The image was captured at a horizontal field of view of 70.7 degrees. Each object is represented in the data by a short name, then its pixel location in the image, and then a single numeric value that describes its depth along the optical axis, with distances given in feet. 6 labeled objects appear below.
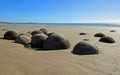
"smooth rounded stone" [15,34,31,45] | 16.20
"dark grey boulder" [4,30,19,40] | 18.99
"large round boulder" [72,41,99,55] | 11.99
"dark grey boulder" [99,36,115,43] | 18.29
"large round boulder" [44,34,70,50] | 13.74
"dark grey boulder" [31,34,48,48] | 15.50
